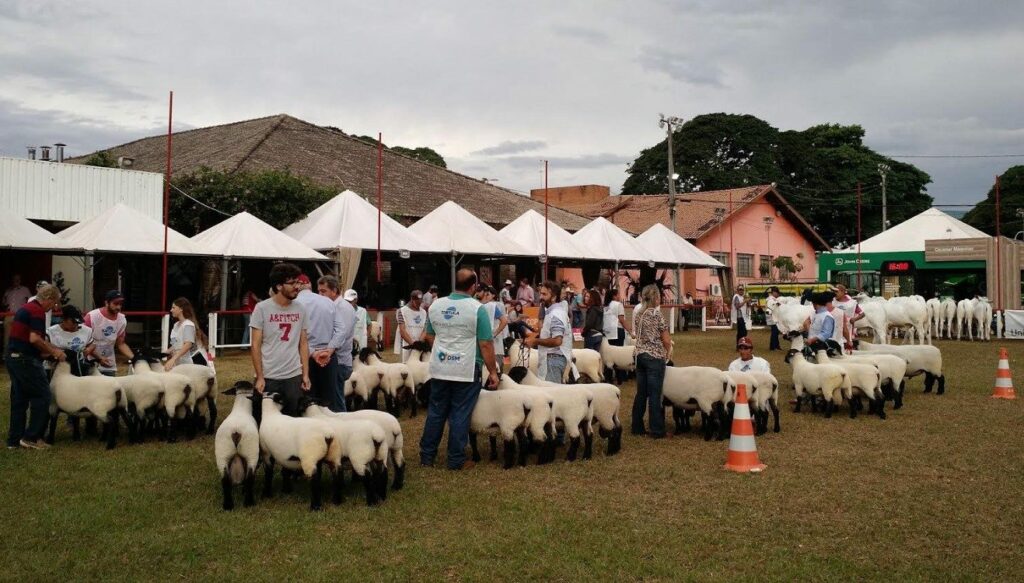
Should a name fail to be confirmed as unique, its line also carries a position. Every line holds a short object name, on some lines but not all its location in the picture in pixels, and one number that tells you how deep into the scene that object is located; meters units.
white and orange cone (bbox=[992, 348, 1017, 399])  12.11
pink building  41.62
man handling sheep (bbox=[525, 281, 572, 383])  9.01
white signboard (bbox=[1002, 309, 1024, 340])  23.84
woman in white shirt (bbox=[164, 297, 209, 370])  9.21
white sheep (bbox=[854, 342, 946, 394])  12.55
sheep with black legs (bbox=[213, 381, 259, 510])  6.05
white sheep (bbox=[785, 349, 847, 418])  10.34
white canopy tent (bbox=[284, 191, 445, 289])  20.22
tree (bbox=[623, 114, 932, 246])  50.34
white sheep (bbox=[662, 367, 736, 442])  8.88
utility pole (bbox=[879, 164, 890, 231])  46.83
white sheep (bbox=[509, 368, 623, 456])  8.16
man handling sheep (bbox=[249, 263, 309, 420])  6.57
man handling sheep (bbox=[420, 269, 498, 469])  7.26
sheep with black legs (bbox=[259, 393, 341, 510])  5.93
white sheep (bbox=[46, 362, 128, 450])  8.27
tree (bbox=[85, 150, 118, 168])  24.38
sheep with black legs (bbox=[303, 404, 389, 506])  6.03
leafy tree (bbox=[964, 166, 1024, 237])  56.34
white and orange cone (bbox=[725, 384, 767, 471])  7.46
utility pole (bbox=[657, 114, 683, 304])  33.50
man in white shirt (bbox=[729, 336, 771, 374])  10.00
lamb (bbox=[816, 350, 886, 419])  10.29
